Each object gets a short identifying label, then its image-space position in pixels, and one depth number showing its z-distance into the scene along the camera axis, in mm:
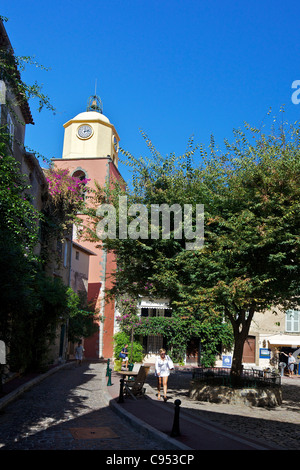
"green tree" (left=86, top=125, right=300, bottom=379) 11891
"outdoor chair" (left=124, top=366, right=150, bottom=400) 12781
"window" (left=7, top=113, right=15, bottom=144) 15406
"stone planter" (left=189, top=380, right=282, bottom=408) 13430
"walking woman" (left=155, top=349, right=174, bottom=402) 13039
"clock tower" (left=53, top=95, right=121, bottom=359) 35156
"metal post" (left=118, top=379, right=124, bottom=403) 11939
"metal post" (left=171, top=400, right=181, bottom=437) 7641
